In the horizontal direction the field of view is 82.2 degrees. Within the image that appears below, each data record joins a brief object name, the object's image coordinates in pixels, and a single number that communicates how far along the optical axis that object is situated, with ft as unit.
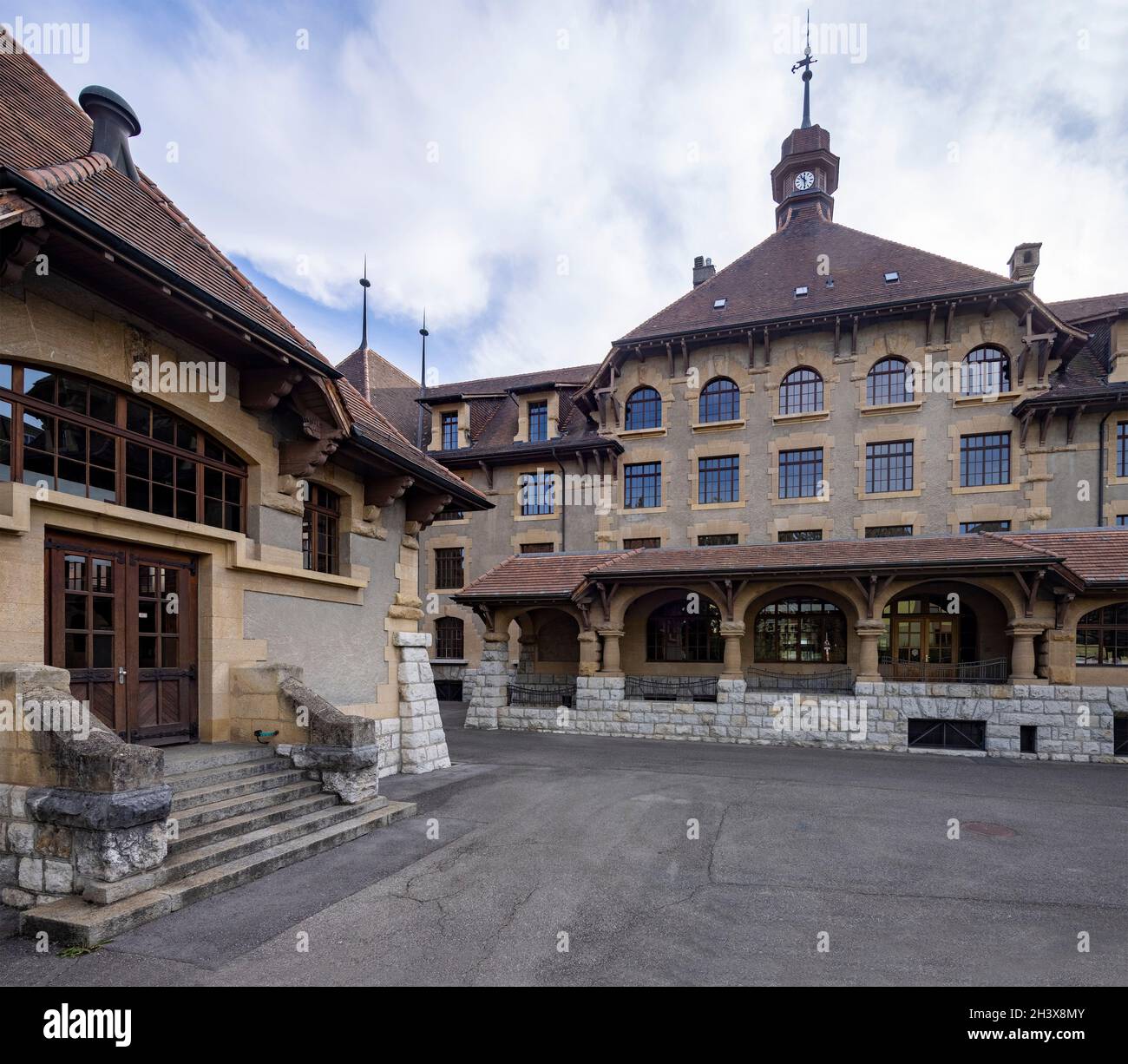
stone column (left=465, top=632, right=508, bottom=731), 60.49
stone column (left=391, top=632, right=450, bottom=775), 37.60
